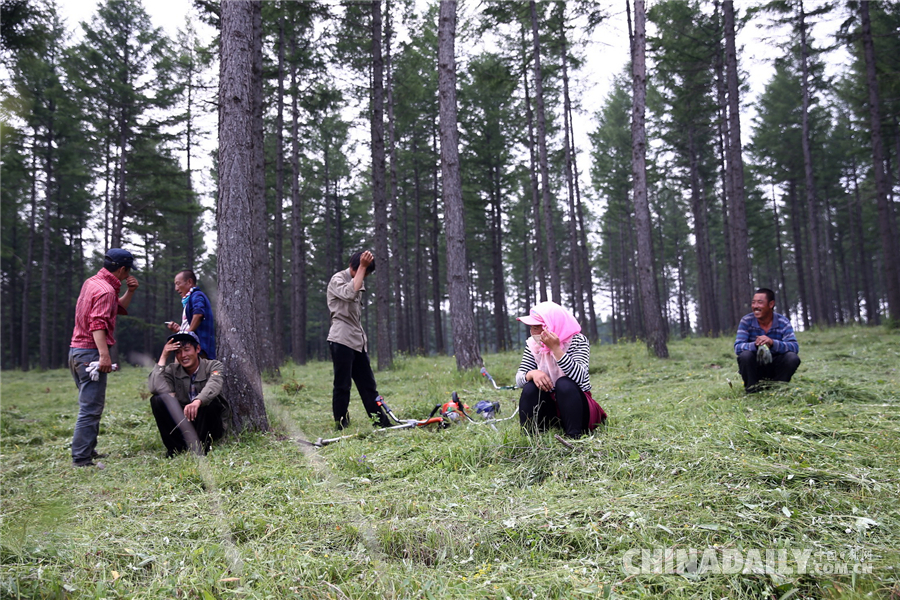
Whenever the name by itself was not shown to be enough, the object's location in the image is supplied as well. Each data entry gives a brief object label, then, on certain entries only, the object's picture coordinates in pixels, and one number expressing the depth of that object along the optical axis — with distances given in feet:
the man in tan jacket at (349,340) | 18.31
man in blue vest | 17.40
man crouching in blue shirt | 16.92
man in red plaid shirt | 15.34
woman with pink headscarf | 12.79
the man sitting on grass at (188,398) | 15.37
